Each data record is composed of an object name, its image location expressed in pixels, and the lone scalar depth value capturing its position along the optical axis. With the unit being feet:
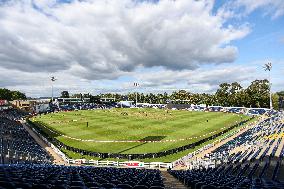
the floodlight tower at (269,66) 315.00
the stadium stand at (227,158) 33.18
